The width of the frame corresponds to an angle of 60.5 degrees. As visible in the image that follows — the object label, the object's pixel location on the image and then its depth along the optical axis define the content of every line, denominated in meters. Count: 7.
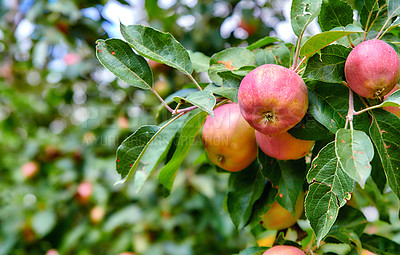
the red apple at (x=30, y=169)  1.88
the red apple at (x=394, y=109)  0.56
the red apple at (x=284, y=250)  0.58
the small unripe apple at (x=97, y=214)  1.77
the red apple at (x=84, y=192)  1.78
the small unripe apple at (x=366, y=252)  0.63
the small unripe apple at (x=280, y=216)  0.67
